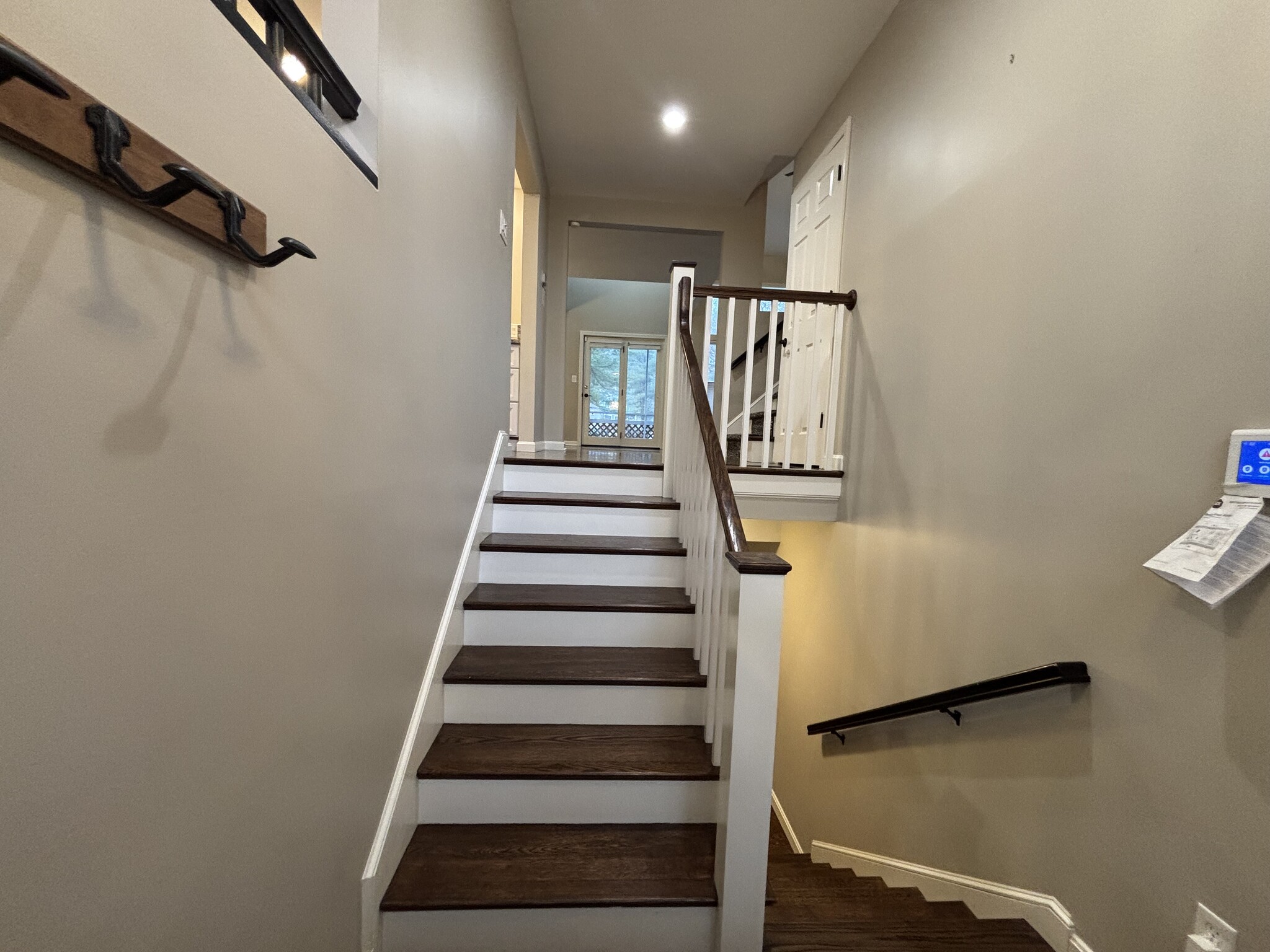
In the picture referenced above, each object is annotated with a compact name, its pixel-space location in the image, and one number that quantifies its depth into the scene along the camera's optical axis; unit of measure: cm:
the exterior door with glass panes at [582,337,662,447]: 954
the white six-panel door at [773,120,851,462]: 306
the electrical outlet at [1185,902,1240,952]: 107
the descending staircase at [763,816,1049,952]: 140
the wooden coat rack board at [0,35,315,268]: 43
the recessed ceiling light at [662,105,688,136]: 354
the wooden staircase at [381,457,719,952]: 139
